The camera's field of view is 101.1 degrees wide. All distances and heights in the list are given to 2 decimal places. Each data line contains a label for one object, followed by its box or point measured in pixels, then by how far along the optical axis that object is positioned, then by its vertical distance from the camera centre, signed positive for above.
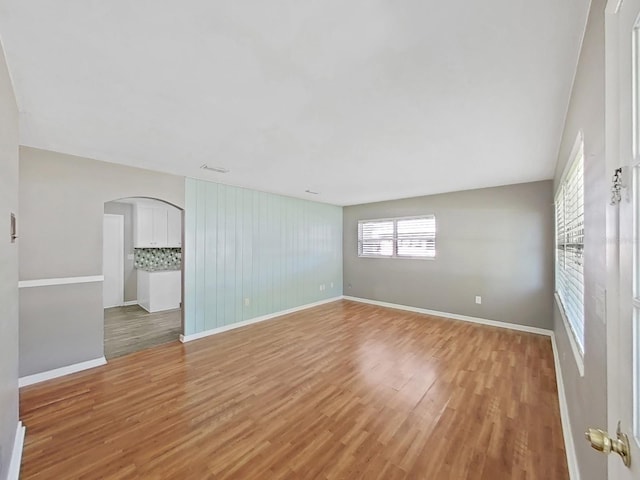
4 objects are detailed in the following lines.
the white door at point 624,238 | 0.52 +0.00
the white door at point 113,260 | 5.68 -0.45
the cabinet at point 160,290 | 5.29 -1.04
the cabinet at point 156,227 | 5.74 +0.29
